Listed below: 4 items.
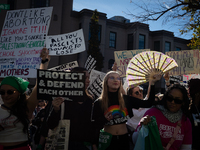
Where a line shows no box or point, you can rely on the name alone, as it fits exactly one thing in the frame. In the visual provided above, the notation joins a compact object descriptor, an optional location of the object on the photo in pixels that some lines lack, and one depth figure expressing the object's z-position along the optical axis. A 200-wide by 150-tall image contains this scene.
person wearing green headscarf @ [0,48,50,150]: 2.36
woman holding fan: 2.86
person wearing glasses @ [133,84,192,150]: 2.47
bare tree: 5.78
